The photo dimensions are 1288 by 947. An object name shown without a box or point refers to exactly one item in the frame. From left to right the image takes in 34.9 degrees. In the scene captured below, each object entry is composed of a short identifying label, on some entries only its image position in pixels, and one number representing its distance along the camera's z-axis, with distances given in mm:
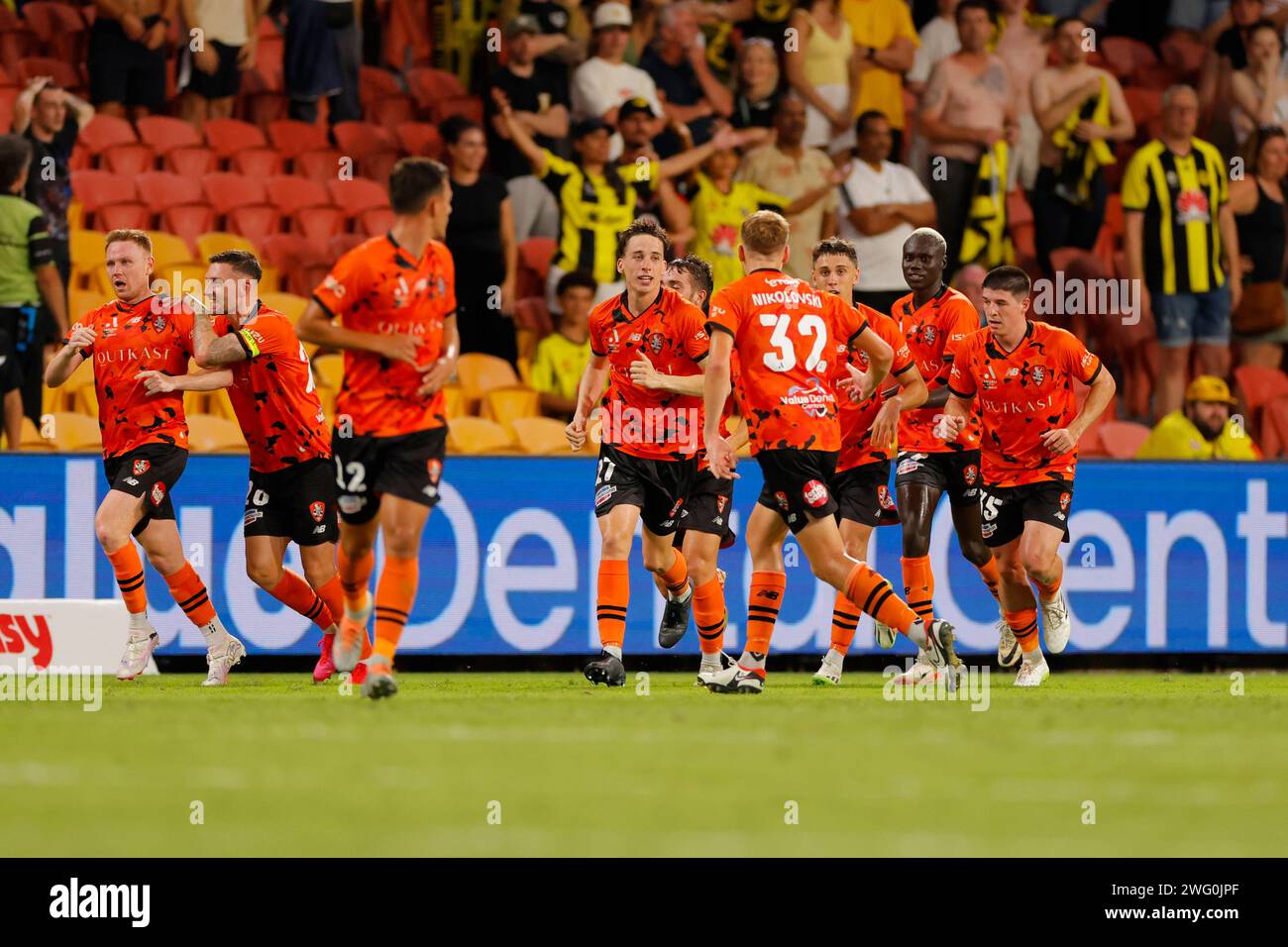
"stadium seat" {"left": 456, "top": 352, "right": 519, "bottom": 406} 15133
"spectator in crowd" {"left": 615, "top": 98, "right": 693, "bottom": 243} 15906
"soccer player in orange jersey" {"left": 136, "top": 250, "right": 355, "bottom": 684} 10914
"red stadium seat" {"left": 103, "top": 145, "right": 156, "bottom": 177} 16266
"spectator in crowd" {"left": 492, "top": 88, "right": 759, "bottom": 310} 15711
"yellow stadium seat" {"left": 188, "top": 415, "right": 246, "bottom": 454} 13820
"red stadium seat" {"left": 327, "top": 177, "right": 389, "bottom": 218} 16344
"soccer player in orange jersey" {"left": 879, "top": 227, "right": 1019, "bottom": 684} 11680
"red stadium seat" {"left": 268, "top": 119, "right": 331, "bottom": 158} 16828
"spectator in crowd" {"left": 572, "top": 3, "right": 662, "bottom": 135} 16375
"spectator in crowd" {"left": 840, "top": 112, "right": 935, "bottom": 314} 16281
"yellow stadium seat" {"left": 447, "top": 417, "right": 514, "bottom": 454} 14500
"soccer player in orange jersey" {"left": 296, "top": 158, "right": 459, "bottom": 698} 8984
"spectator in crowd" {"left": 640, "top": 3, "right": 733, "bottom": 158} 17109
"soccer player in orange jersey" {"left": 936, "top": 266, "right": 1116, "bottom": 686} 11227
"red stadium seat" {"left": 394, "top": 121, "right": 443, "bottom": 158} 16859
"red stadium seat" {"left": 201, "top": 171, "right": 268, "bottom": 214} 16297
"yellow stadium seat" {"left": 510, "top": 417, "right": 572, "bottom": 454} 14477
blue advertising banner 12805
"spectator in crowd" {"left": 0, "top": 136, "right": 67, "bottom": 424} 14188
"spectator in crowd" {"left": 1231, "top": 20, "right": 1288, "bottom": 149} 17906
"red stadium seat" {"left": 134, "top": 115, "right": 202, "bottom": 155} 16438
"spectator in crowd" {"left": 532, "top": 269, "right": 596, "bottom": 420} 15328
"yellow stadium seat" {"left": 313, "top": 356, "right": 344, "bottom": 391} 14781
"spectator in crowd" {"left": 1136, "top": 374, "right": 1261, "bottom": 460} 15133
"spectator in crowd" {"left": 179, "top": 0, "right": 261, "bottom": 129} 16469
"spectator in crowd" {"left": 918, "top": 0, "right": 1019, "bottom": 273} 16891
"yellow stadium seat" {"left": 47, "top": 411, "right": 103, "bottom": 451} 13758
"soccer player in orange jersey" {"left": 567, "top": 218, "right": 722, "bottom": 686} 10422
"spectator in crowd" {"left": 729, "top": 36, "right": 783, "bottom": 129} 16984
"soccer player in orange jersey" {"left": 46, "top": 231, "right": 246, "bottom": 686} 10750
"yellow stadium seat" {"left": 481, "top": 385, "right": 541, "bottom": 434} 15002
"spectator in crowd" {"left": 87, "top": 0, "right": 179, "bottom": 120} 16062
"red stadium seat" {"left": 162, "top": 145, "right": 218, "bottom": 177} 16406
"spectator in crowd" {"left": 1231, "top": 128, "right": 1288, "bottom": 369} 17141
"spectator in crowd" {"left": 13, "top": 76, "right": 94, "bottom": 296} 14625
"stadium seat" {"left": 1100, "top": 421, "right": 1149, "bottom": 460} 15648
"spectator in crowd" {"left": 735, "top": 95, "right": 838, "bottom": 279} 16375
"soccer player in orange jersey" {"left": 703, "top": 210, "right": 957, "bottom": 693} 9828
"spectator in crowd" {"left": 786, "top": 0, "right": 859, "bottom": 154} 17078
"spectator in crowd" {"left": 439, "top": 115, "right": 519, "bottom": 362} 15203
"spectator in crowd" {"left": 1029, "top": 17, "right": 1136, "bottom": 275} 17250
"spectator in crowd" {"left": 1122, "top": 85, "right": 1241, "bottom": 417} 16484
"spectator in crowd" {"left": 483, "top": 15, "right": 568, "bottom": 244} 15914
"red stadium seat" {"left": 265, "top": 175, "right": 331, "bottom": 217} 16375
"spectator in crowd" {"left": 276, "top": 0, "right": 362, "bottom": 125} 16422
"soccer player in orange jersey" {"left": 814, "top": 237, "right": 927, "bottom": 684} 11203
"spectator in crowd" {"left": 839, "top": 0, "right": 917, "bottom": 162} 17438
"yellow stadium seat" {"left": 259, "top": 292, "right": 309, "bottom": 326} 14945
